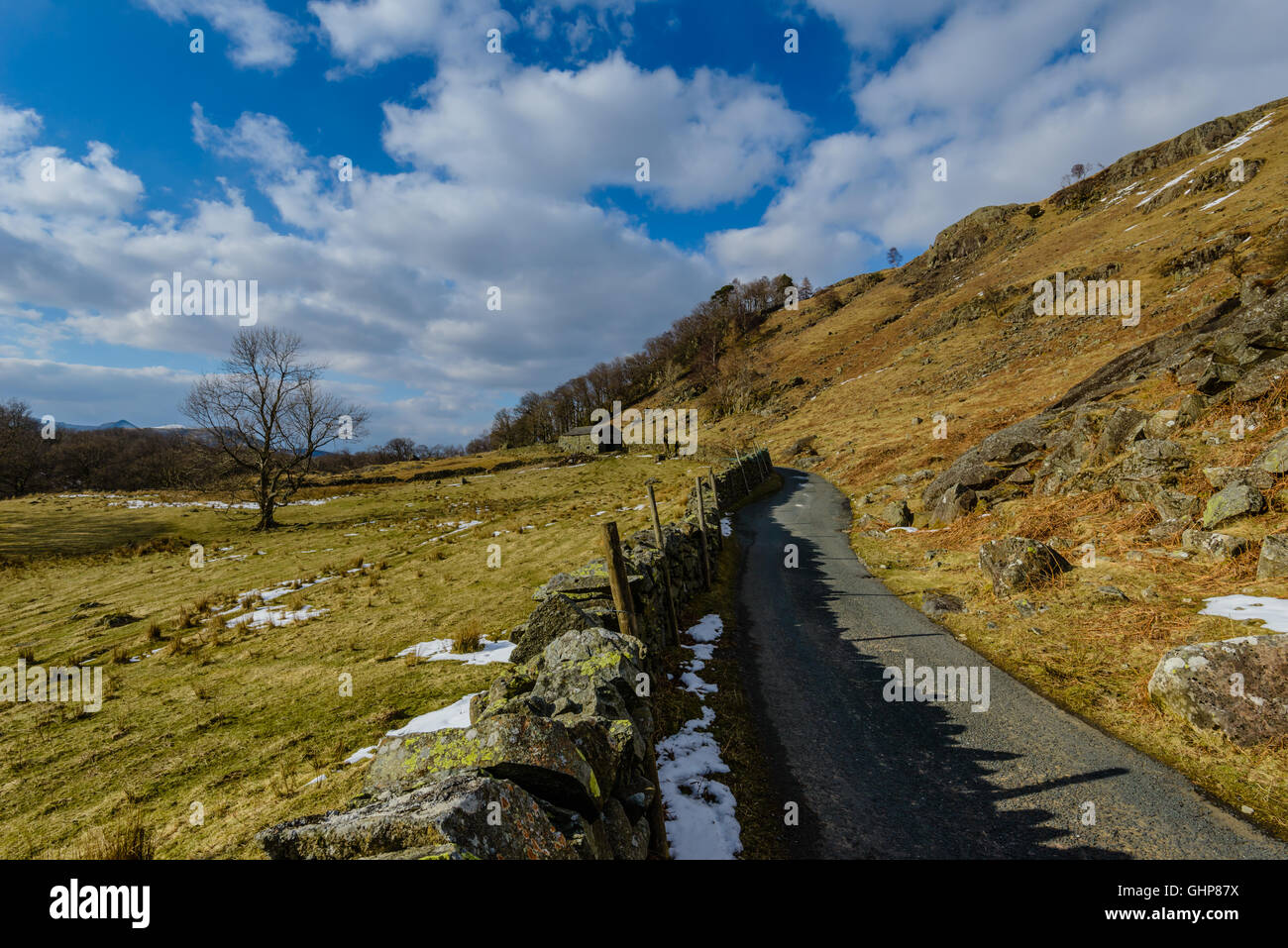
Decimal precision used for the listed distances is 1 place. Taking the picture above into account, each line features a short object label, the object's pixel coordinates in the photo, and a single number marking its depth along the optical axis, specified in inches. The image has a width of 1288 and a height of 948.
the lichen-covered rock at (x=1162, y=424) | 591.8
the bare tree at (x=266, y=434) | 1314.0
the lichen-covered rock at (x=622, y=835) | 172.1
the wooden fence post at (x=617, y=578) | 326.0
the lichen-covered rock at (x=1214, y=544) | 404.2
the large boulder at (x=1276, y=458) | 439.5
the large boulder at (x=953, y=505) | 764.0
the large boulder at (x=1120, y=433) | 629.6
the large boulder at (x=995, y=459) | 793.6
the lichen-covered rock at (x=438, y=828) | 102.3
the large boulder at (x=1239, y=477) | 438.1
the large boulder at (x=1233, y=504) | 427.5
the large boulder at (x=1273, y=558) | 369.1
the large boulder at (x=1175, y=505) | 482.9
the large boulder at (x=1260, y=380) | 525.3
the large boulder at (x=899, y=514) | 866.1
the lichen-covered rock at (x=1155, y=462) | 532.9
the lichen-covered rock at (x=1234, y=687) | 252.4
